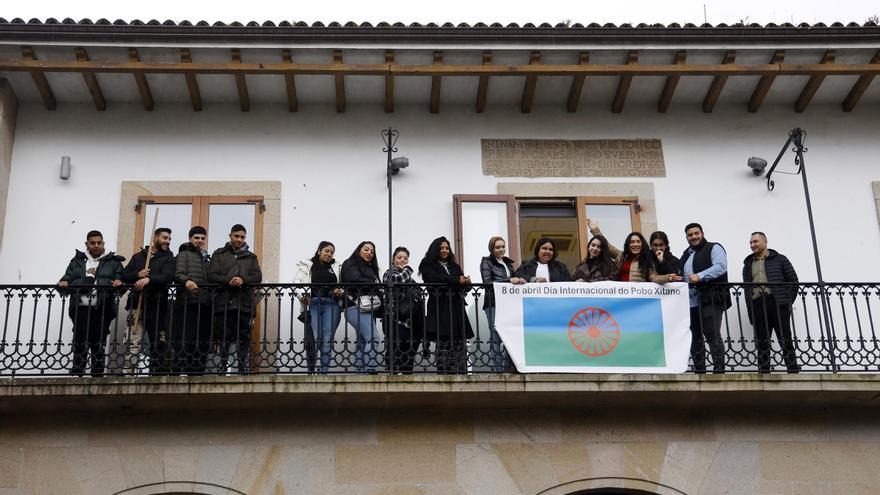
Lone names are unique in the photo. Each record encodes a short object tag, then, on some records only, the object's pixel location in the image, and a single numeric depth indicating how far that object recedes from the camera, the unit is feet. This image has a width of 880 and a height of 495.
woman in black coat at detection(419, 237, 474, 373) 37.76
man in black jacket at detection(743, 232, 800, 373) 38.60
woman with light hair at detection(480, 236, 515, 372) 38.83
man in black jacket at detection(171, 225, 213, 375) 37.35
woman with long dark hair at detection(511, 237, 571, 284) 39.09
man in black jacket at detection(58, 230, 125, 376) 37.65
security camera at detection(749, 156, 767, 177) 44.11
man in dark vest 38.40
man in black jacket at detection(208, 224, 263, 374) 37.96
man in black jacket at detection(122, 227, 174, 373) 37.40
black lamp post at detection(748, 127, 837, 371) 38.75
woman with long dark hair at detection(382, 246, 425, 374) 37.91
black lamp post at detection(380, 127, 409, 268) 41.68
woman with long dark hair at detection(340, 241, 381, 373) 38.04
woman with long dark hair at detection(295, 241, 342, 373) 38.32
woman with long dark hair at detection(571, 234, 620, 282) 39.14
